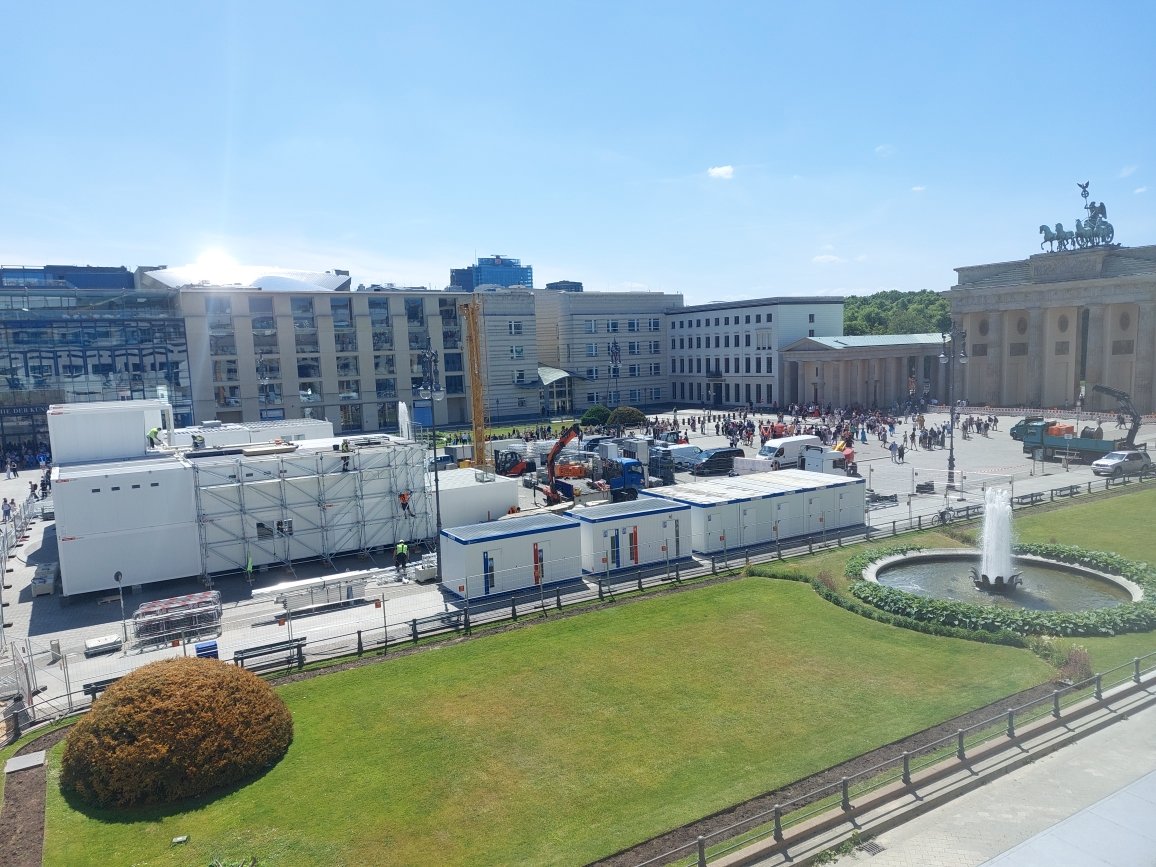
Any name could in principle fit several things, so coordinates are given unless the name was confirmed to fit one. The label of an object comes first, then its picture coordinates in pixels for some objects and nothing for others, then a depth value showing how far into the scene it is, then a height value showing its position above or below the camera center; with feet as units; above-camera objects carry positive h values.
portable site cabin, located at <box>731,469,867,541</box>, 107.55 -21.22
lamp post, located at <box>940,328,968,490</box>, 133.59 -2.36
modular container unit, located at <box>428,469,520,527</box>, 117.80 -20.54
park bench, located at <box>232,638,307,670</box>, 67.10 -24.36
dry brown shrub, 46.68 -22.44
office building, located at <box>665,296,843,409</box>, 293.23 +4.68
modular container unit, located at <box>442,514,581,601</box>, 84.74 -21.59
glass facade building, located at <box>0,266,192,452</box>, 212.43 +7.00
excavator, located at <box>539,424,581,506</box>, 134.87 -20.34
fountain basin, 78.18 -25.44
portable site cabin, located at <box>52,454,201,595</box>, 92.32 -18.11
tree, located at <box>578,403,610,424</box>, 228.84 -16.33
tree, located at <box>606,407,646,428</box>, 226.38 -16.93
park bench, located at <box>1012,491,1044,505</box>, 121.90 -24.09
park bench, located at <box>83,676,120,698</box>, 61.93 -24.63
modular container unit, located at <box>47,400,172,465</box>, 113.60 -8.37
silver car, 140.97 -21.94
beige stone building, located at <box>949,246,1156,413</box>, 230.27 +5.97
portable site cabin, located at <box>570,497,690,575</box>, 93.30 -21.36
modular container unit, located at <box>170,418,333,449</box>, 146.82 -11.93
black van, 162.09 -22.12
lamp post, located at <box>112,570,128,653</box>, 91.50 -24.79
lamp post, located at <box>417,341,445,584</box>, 91.76 -1.73
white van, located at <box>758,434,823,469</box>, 156.87 -19.55
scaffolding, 101.30 -18.43
